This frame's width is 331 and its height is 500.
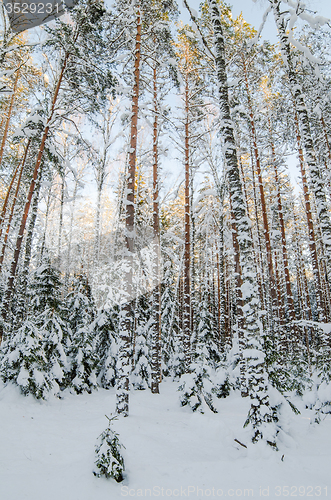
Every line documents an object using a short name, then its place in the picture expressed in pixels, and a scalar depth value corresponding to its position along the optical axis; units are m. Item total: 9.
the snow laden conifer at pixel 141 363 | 11.19
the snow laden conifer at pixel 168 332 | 15.55
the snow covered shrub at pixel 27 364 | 6.64
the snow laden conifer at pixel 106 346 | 10.43
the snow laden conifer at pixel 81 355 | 8.82
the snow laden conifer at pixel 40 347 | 6.70
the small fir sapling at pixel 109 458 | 3.67
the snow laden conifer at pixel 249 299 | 4.66
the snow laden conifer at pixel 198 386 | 7.50
